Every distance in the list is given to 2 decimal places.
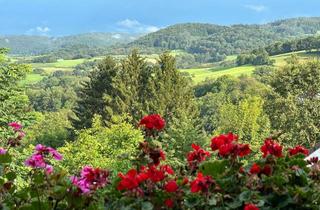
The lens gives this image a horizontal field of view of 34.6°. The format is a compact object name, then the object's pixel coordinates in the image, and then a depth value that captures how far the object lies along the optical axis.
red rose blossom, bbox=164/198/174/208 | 3.08
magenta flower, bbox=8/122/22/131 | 4.96
